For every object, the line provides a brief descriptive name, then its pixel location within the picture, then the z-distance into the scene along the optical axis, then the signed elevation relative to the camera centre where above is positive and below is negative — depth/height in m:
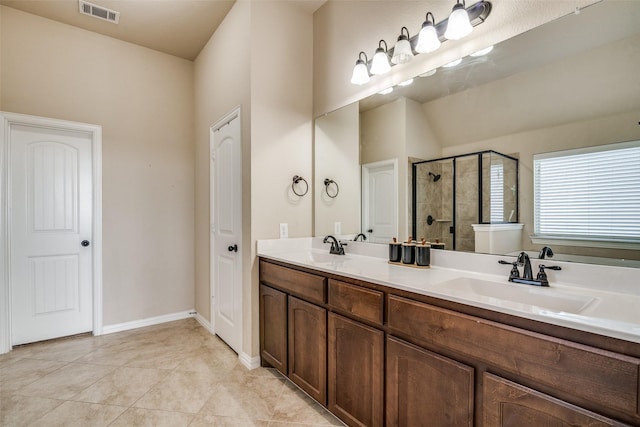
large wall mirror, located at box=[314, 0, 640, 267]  1.24 +0.51
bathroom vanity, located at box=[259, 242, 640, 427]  0.85 -0.53
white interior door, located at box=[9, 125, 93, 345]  2.79 -0.21
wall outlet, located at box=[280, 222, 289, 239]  2.55 -0.16
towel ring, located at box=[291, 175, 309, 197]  2.63 +0.23
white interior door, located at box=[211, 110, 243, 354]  2.63 -0.19
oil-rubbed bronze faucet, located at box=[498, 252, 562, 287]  1.34 -0.28
